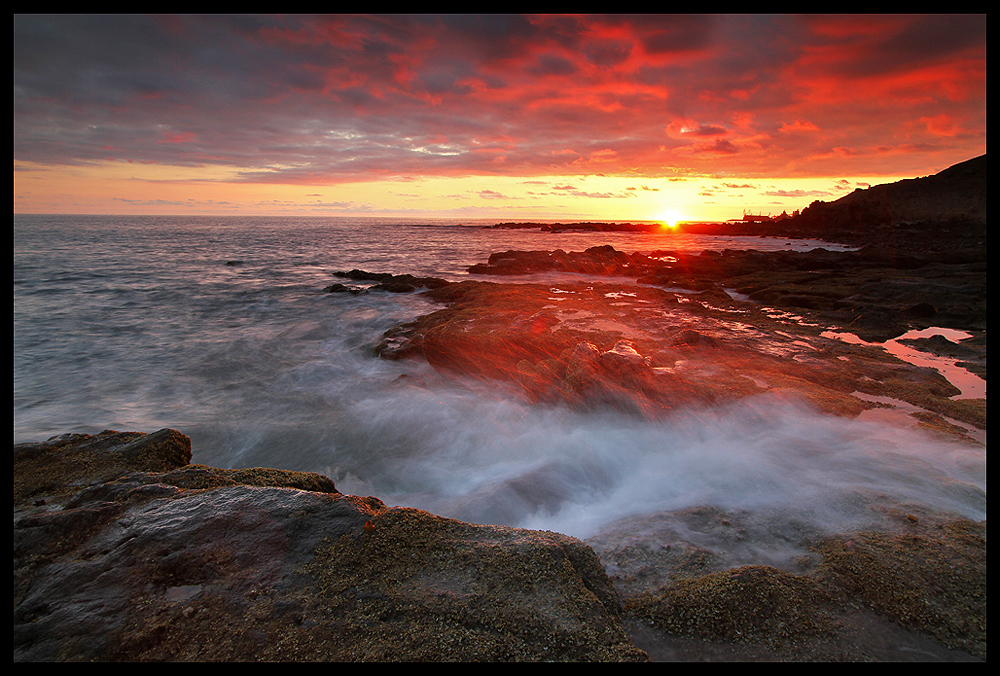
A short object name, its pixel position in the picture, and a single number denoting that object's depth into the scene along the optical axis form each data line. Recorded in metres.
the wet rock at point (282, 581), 1.91
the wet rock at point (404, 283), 17.80
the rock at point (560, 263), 23.31
